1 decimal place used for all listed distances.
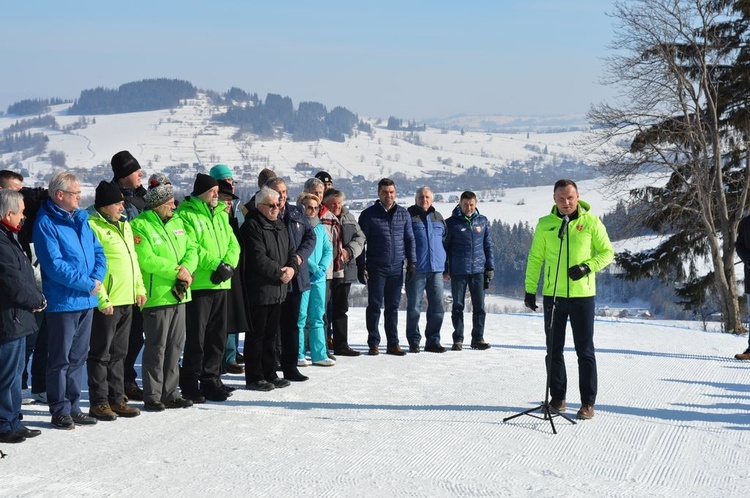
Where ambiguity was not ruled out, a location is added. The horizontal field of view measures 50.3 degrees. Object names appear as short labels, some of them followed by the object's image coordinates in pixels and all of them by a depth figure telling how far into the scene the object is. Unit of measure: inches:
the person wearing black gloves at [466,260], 400.5
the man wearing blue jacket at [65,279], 225.1
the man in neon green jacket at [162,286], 254.2
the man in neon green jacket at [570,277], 253.4
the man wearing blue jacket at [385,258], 378.6
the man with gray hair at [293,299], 312.3
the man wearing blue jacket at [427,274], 389.7
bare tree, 759.1
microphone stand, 252.2
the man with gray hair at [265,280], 289.9
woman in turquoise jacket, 338.6
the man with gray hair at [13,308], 210.1
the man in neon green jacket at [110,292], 242.4
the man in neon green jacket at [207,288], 270.8
